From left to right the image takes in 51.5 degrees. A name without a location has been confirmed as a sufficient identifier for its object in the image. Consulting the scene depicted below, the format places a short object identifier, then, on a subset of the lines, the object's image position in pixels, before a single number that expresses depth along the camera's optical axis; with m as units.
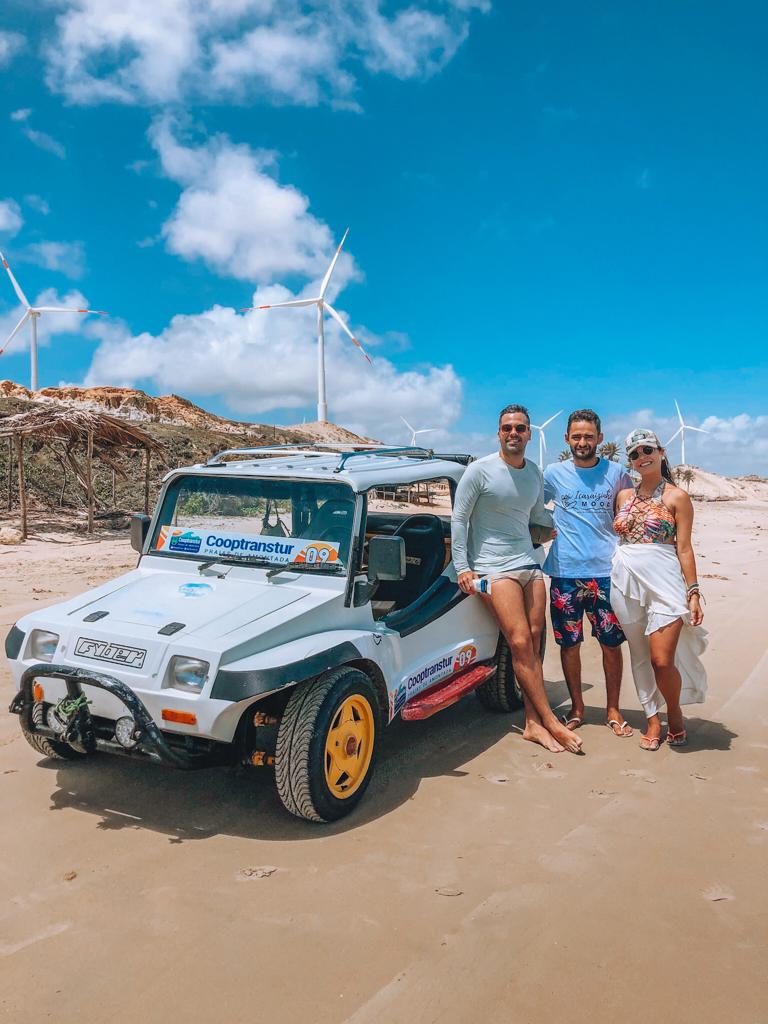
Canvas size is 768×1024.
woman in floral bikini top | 4.82
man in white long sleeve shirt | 4.95
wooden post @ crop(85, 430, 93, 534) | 16.35
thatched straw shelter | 16.13
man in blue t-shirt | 5.13
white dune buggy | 3.63
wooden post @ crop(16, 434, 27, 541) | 14.99
